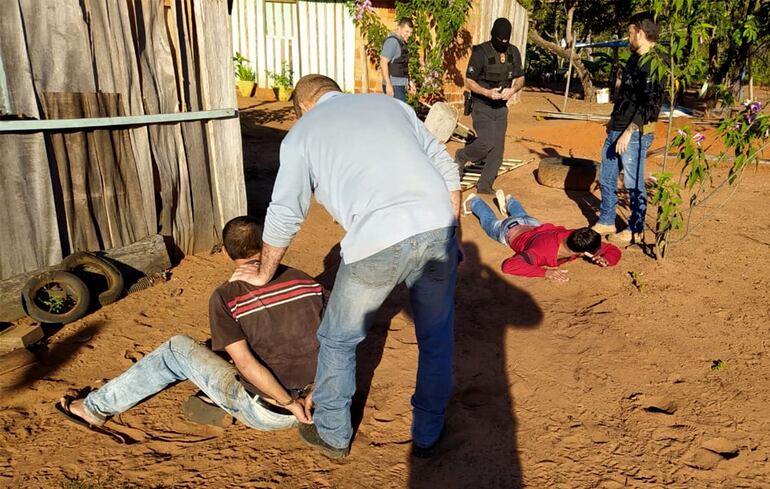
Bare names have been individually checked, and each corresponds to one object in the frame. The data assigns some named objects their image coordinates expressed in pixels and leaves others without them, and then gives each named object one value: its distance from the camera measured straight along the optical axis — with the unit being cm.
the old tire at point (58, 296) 395
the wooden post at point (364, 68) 1326
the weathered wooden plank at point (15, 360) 346
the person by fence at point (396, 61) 880
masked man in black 678
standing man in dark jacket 492
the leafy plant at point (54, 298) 404
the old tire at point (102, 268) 426
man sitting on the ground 264
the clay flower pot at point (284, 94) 1469
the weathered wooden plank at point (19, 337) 364
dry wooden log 408
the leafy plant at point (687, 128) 448
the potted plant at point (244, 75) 1511
